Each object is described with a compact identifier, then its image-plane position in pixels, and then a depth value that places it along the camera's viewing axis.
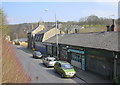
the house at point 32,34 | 38.40
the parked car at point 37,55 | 22.73
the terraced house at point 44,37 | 29.15
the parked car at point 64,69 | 11.85
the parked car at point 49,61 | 16.20
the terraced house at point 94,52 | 10.64
